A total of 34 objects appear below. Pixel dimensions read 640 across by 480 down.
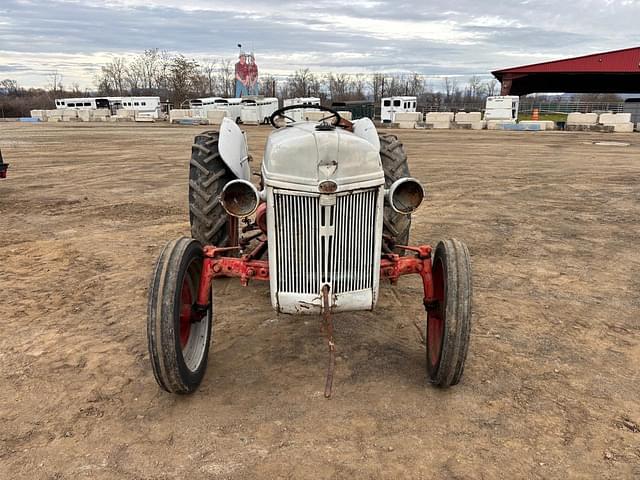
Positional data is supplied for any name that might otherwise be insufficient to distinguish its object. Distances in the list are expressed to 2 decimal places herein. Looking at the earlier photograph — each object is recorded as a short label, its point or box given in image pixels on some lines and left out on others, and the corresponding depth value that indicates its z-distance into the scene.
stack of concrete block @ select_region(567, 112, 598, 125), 27.47
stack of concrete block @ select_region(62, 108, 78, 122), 39.91
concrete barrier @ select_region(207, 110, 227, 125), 31.16
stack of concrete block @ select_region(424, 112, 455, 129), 29.02
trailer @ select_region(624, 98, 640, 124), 32.81
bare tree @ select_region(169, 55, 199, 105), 58.67
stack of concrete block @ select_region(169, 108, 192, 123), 33.94
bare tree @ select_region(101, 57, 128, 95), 88.06
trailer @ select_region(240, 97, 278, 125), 30.89
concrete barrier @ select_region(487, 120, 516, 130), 28.27
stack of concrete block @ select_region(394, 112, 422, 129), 29.98
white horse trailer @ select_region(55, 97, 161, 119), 44.59
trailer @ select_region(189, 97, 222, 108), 39.19
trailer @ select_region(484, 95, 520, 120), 30.84
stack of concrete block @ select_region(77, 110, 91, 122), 38.75
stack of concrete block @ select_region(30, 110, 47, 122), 40.38
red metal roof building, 31.07
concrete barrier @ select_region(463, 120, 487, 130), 28.73
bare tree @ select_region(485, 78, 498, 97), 90.88
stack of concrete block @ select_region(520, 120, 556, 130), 27.23
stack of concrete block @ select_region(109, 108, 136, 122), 37.94
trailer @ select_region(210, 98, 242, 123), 31.11
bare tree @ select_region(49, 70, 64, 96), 84.12
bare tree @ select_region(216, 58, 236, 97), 88.19
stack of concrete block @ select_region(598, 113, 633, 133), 26.25
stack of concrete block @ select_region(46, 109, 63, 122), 39.78
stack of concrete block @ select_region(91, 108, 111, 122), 38.34
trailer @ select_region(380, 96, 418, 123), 37.19
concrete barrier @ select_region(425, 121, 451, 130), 28.92
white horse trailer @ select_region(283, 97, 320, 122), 32.43
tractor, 3.00
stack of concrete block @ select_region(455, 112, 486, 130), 28.77
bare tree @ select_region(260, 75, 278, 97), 76.81
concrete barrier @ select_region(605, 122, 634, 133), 26.23
